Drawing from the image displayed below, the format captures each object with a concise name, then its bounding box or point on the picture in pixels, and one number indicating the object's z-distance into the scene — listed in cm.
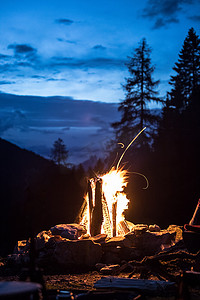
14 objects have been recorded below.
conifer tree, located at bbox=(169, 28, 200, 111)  3953
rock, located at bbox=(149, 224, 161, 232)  956
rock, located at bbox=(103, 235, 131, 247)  833
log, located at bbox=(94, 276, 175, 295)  590
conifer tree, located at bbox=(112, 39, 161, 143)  3120
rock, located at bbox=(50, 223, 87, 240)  879
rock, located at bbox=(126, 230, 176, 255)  844
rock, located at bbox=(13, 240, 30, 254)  886
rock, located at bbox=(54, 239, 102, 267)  783
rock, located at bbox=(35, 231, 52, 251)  859
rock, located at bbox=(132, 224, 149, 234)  866
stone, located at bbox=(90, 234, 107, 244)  841
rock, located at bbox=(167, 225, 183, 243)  959
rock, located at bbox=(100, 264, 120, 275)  734
